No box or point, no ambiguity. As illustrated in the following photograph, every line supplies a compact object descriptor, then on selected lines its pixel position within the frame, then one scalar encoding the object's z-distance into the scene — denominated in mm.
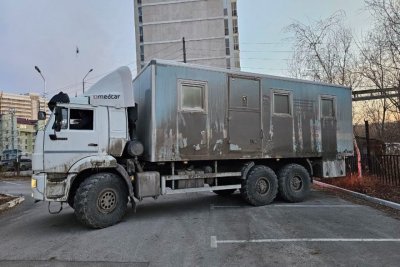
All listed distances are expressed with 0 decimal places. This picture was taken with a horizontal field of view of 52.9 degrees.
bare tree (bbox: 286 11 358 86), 20359
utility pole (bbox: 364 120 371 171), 15194
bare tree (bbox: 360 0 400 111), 14469
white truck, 8703
